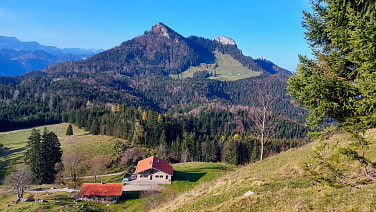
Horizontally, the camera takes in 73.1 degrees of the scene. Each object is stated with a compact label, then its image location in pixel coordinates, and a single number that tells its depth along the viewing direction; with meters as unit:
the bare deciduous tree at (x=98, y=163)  82.24
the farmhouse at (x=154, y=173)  66.06
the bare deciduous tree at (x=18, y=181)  50.88
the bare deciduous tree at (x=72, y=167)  71.06
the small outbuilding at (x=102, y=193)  54.44
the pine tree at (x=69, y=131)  122.69
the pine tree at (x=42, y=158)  71.69
